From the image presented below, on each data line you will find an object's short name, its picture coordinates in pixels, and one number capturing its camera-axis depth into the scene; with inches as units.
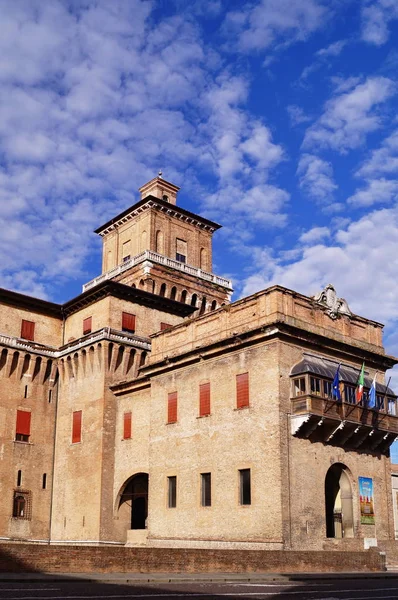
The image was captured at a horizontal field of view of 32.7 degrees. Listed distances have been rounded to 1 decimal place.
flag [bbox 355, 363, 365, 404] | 1339.8
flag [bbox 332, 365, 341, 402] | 1306.6
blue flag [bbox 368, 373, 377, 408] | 1362.0
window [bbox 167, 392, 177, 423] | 1482.5
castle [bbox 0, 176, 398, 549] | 1263.5
